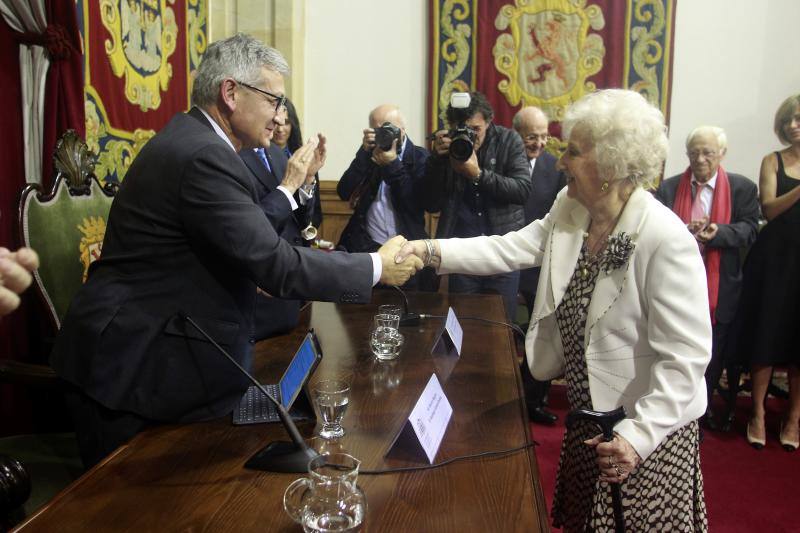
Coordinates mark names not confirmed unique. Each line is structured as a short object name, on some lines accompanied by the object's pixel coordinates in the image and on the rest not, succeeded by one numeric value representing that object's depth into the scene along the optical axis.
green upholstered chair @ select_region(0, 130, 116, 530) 1.62
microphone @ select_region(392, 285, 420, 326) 2.16
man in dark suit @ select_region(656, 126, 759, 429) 3.17
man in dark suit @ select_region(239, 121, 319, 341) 2.00
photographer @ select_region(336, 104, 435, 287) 3.06
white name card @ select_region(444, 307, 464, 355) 1.85
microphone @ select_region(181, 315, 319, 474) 1.14
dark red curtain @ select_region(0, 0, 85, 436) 2.37
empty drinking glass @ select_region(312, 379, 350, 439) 1.29
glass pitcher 0.96
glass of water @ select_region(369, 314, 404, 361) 1.79
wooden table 0.99
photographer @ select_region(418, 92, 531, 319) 2.98
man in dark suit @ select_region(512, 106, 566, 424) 3.30
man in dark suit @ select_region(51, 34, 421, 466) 1.34
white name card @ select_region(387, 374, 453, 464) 1.19
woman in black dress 3.05
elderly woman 1.35
